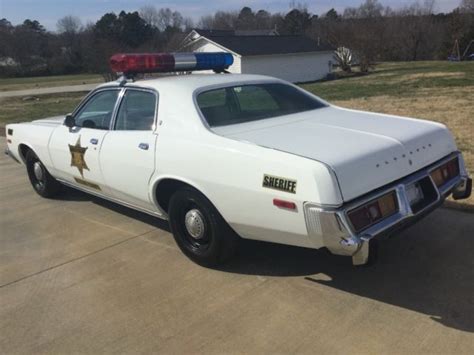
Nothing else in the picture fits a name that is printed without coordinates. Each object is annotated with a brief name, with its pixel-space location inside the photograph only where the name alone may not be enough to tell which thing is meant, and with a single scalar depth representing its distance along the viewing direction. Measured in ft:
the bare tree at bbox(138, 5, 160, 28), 233.88
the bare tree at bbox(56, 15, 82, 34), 215.84
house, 109.91
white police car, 10.00
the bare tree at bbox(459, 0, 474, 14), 168.66
